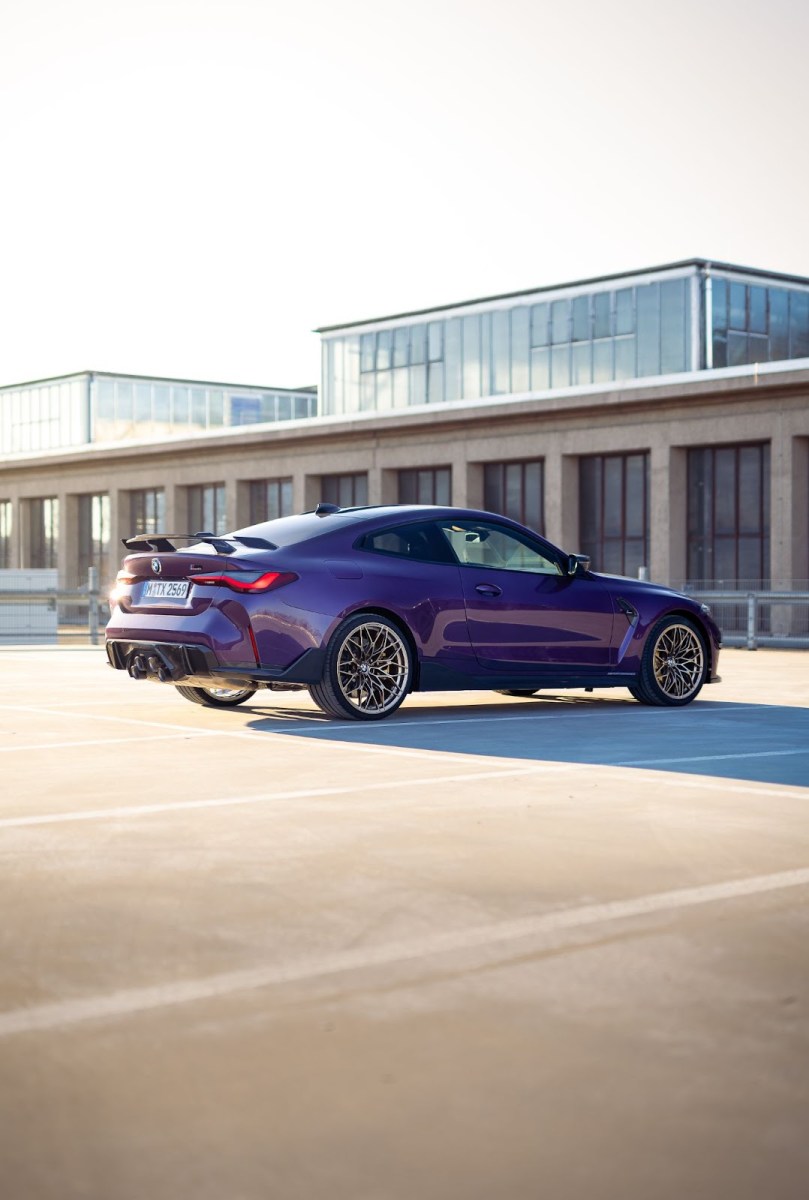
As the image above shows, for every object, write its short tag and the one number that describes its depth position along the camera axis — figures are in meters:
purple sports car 11.02
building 34.81
